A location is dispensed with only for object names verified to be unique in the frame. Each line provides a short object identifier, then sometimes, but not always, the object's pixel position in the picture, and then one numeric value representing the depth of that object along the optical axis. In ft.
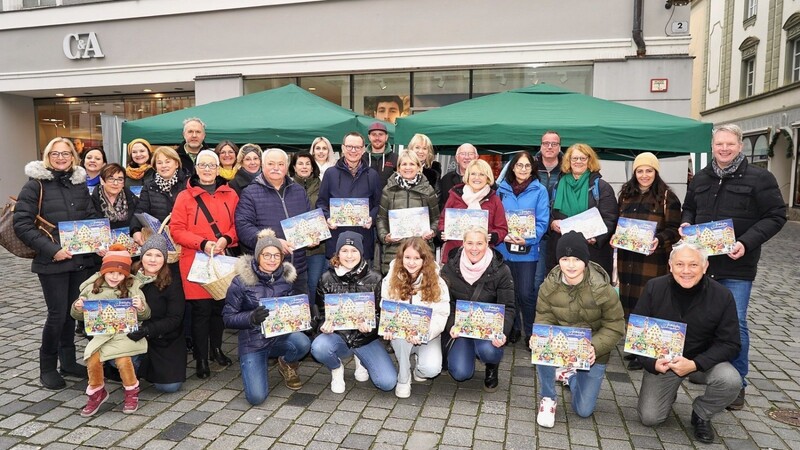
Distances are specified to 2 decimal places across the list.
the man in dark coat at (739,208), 13.67
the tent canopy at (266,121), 22.26
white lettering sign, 46.85
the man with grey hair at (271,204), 16.07
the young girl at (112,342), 13.32
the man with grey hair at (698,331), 12.11
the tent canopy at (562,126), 19.45
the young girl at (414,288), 14.57
